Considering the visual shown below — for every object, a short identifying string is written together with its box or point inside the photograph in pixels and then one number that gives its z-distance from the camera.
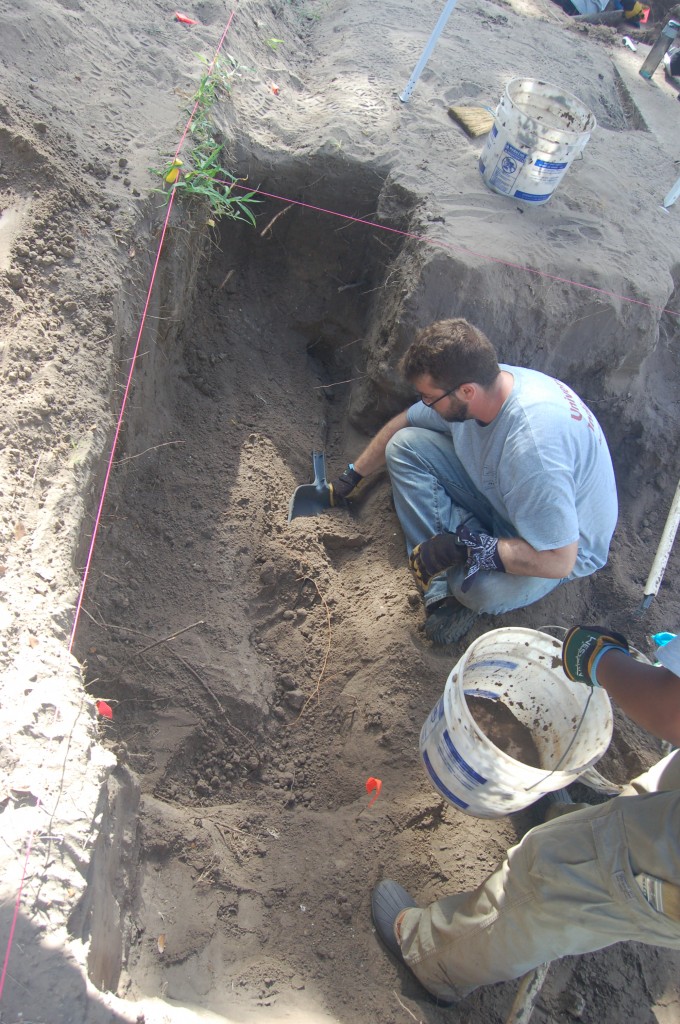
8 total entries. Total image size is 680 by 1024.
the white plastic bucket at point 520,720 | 1.75
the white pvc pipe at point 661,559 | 2.83
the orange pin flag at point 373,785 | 2.19
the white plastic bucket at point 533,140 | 2.89
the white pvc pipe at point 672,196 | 3.50
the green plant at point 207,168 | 2.53
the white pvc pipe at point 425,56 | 3.14
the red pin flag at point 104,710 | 1.74
